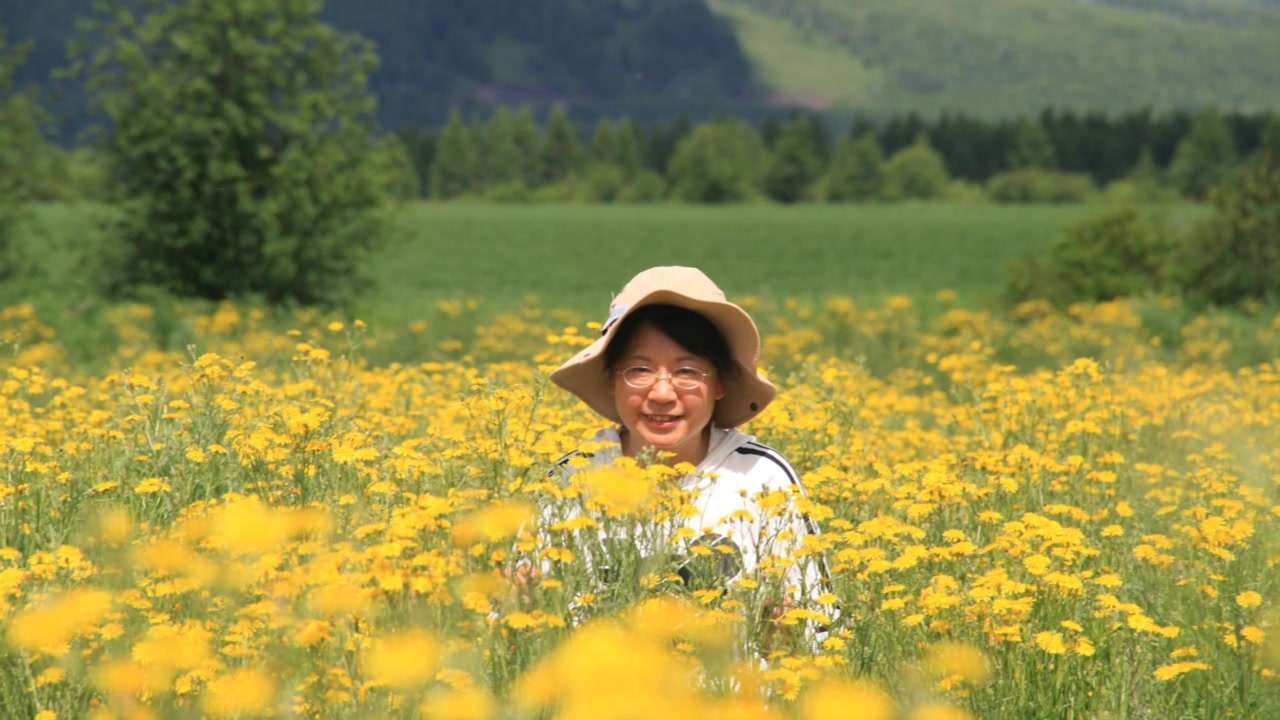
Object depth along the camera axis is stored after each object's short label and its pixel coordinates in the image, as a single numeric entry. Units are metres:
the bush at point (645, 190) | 102.62
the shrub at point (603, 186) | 103.00
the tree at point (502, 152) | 123.19
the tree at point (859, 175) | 101.81
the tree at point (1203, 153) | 104.62
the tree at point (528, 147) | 125.12
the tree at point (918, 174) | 105.00
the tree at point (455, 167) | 122.69
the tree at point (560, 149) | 126.06
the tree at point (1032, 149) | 118.50
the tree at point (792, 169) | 105.88
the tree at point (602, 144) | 122.25
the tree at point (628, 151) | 119.88
